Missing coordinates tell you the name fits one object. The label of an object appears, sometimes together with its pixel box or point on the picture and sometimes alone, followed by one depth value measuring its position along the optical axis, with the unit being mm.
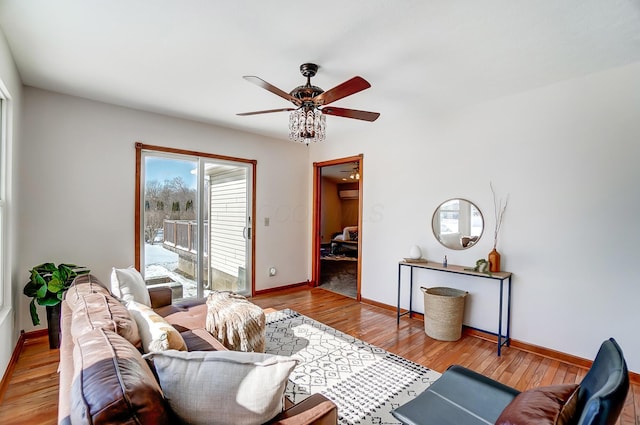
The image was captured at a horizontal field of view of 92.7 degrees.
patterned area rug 2104
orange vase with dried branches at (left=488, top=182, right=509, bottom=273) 3127
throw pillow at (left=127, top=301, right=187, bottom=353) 1482
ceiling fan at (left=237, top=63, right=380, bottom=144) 2479
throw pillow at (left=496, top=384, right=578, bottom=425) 1040
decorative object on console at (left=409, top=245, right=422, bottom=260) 3709
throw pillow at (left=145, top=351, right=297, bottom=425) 1017
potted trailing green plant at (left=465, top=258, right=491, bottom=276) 3119
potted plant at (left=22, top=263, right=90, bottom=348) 2714
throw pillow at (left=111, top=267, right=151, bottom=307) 2236
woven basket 3188
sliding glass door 3859
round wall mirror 3387
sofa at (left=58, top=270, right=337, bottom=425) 833
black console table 2961
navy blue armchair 894
